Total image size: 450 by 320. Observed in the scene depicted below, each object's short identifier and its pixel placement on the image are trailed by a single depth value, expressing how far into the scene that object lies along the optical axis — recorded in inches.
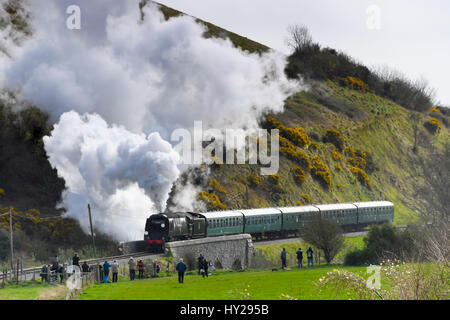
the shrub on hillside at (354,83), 4530.0
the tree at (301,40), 4998.8
